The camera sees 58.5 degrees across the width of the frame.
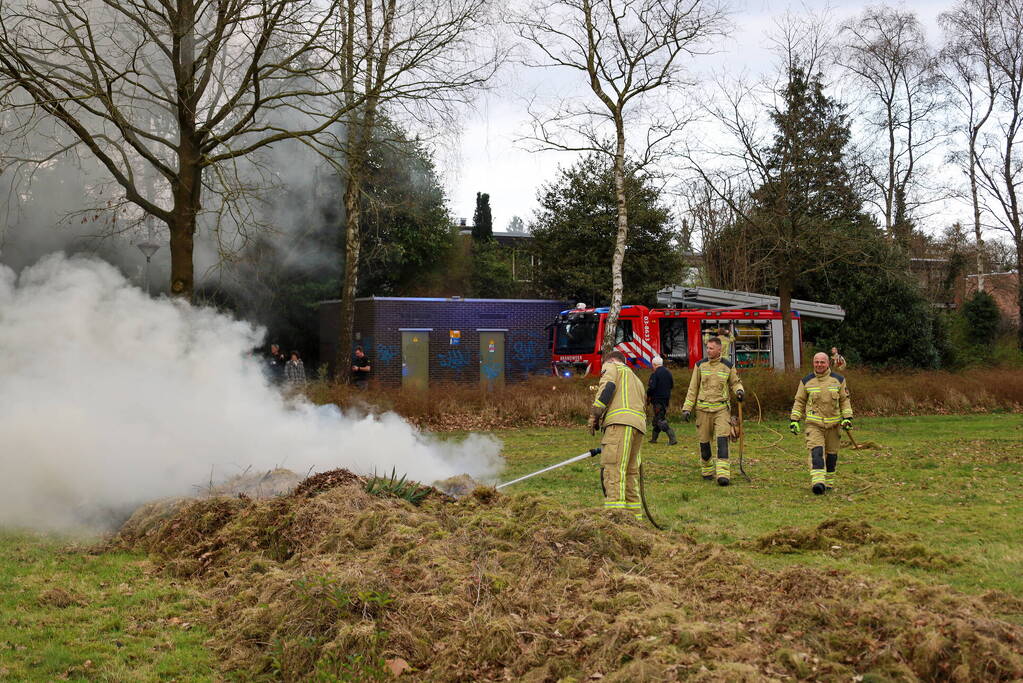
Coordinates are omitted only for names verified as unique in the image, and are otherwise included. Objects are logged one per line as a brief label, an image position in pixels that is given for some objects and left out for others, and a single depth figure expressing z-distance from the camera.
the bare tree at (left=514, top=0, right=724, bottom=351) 24.52
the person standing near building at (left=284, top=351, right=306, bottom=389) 21.73
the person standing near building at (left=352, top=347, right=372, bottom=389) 22.19
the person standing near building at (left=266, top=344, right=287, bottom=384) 20.92
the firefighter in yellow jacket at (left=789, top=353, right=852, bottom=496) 11.95
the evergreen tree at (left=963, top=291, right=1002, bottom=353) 39.09
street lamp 17.70
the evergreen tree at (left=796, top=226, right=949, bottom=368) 33.19
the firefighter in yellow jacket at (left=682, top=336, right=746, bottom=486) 12.66
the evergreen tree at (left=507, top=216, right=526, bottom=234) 73.76
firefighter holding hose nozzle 9.49
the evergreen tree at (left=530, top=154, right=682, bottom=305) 35.62
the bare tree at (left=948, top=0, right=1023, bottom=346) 36.38
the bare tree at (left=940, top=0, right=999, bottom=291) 36.75
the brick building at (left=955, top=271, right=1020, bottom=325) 47.21
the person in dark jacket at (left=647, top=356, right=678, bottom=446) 19.25
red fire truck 27.61
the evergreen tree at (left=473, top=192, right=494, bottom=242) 49.47
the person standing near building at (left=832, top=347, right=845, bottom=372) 18.45
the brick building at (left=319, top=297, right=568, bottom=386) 31.44
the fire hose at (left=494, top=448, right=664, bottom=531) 9.17
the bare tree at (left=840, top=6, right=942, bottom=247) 39.31
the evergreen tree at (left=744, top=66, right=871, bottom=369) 28.02
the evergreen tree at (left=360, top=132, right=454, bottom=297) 30.09
